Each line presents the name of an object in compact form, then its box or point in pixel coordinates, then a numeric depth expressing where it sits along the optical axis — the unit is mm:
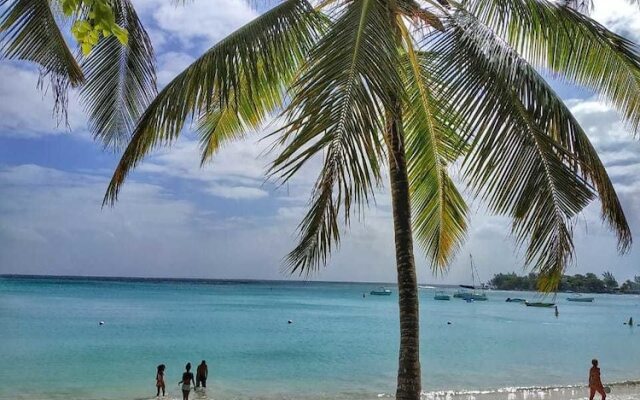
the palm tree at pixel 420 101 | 4293
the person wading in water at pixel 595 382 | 14273
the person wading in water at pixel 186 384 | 15755
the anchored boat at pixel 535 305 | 94912
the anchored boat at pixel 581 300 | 126250
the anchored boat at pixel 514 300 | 122375
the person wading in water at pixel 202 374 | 18391
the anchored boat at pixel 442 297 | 117562
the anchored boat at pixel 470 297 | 116250
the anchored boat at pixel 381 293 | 136150
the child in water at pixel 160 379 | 17284
